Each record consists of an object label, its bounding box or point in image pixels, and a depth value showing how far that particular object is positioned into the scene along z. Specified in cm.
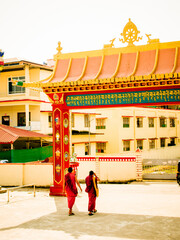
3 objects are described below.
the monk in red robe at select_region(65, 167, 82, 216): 1107
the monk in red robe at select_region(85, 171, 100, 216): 1095
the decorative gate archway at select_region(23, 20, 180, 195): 1295
